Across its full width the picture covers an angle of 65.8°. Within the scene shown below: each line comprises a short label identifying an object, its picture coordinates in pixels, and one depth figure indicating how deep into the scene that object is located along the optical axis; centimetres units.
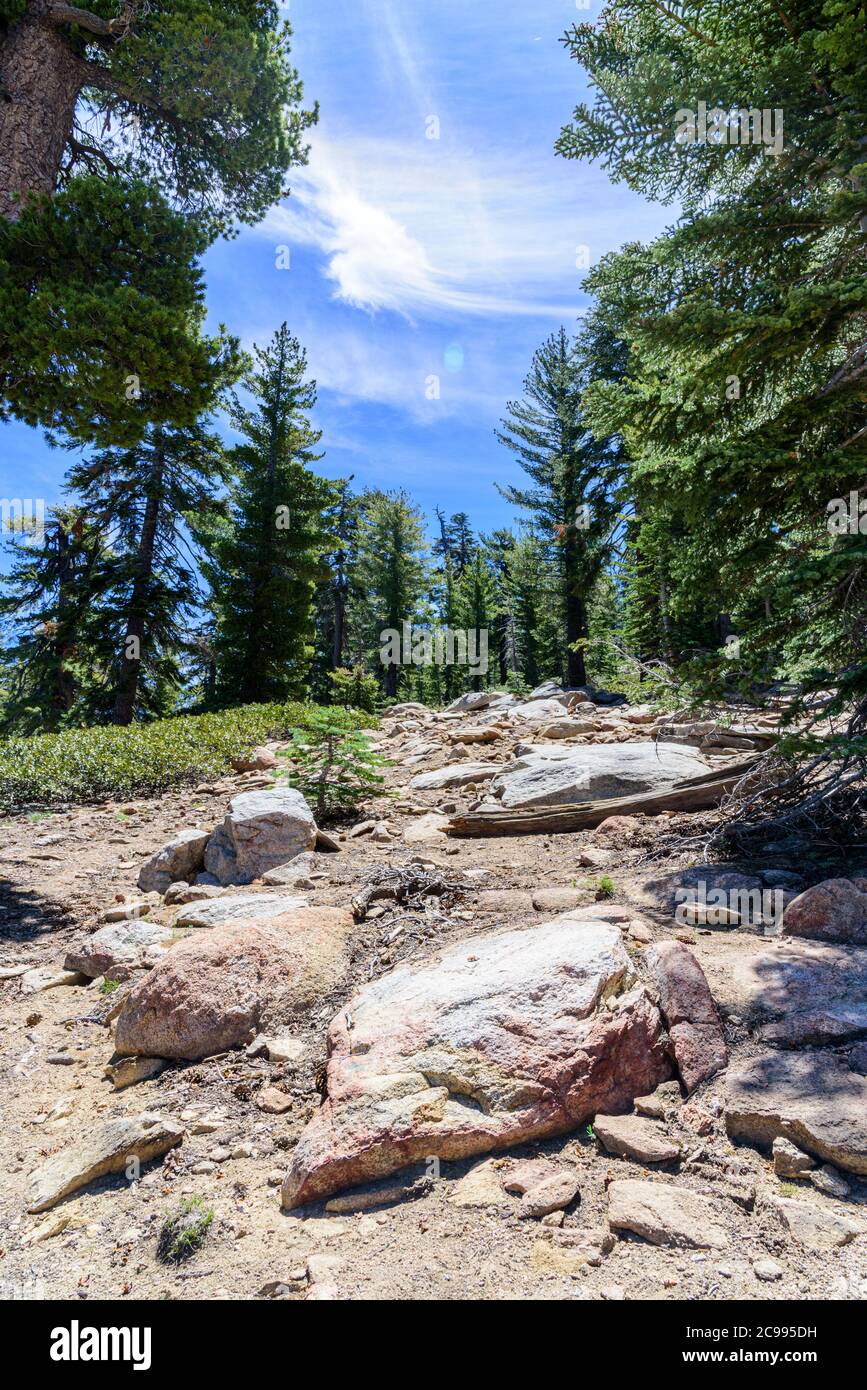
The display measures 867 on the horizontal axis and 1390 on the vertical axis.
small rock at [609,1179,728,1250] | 191
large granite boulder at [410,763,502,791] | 816
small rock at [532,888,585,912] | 396
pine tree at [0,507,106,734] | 1627
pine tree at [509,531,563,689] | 2330
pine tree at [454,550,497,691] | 3681
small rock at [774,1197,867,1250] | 189
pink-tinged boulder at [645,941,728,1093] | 259
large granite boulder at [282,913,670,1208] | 232
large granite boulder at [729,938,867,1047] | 267
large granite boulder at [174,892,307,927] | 441
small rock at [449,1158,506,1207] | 214
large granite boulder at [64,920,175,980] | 412
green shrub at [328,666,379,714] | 2530
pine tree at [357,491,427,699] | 3170
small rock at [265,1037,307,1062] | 306
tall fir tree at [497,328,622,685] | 2164
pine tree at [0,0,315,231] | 621
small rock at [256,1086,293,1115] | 276
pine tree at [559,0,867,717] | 415
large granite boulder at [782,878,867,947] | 338
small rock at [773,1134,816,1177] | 213
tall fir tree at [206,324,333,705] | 1964
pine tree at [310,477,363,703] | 3591
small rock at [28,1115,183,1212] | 251
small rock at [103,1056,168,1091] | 314
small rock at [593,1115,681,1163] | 224
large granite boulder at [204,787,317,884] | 553
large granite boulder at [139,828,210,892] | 581
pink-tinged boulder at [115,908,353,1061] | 324
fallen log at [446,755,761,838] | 588
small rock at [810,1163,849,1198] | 206
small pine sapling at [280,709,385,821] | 716
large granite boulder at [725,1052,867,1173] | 214
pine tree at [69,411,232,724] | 1680
